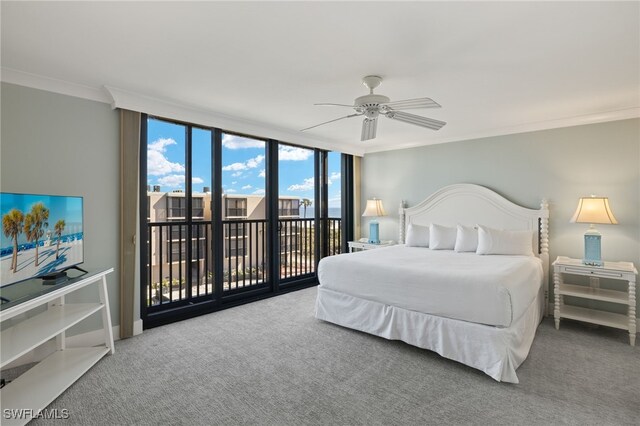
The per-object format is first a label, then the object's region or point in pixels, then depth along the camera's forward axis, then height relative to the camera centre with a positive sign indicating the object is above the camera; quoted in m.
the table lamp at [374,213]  5.39 -0.03
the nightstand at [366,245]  5.25 -0.55
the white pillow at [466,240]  4.11 -0.37
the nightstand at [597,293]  3.07 -0.87
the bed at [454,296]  2.44 -0.76
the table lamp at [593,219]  3.36 -0.09
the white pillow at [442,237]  4.34 -0.35
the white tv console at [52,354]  1.96 -1.09
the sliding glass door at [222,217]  3.70 -0.07
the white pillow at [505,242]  3.81 -0.38
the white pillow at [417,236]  4.61 -0.36
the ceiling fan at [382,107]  2.51 +0.85
